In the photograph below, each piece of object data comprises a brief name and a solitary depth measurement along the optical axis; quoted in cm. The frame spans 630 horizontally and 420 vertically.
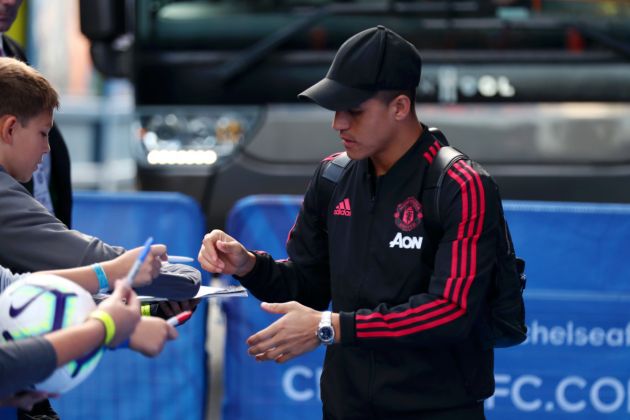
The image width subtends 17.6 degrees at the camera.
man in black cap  534
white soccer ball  454
